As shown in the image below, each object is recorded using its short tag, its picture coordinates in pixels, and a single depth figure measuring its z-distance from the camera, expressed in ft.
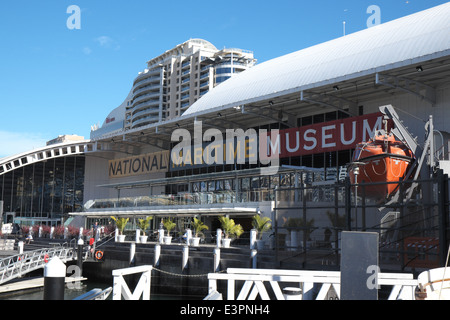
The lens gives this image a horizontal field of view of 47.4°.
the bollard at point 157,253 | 95.25
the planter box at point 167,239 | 109.40
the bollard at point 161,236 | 108.58
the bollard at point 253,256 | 76.64
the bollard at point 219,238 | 95.53
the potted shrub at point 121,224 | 124.26
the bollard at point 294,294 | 31.63
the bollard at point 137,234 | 115.10
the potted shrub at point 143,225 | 121.19
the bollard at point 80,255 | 106.93
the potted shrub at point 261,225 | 94.53
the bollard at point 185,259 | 89.54
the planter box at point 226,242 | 96.84
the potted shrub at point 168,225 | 117.36
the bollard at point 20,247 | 125.54
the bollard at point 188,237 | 100.73
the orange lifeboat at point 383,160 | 79.61
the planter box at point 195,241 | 102.47
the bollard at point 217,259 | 82.58
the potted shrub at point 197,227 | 109.70
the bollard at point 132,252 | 102.38
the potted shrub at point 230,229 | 102.12
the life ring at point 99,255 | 110.22
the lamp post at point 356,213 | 63.49
